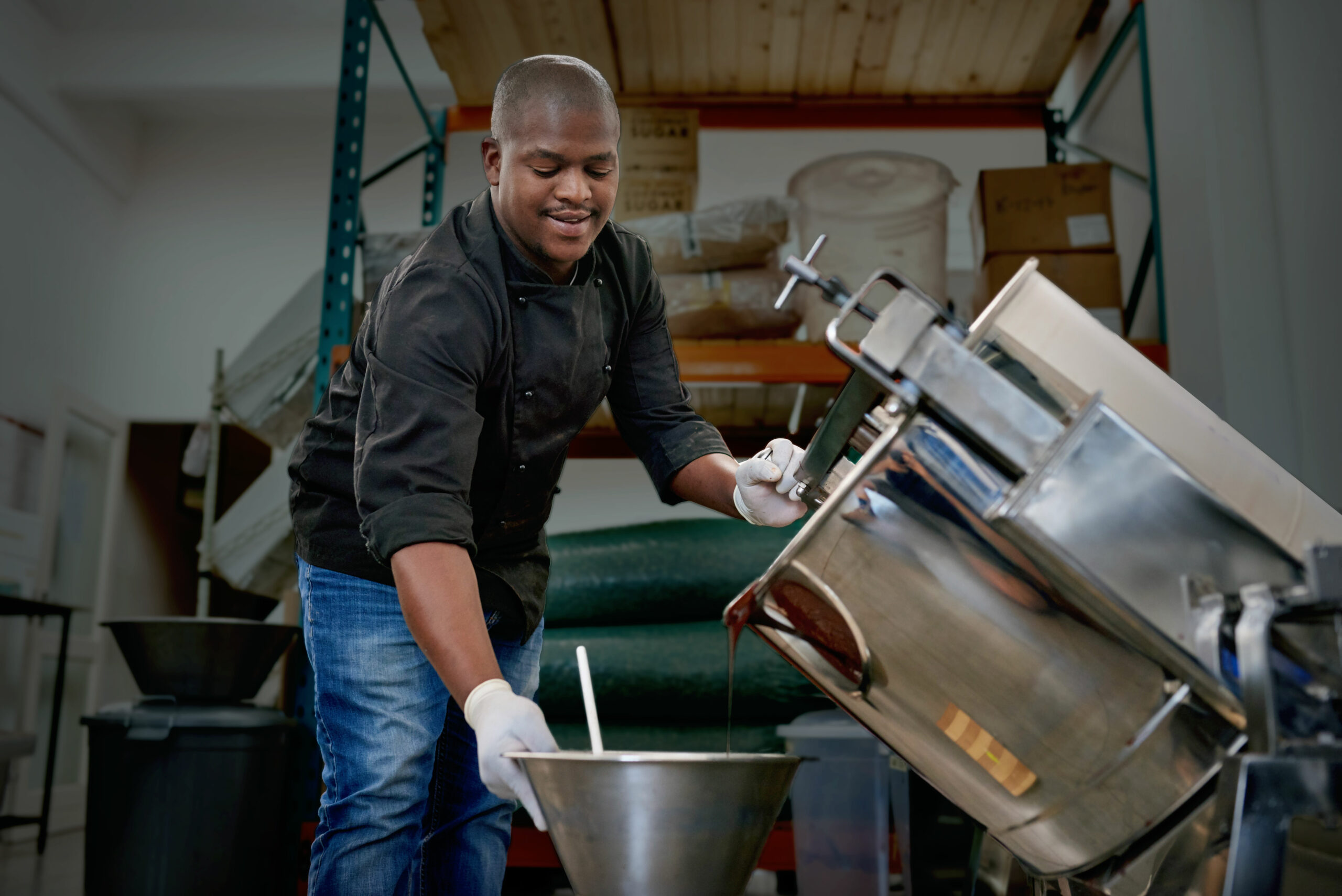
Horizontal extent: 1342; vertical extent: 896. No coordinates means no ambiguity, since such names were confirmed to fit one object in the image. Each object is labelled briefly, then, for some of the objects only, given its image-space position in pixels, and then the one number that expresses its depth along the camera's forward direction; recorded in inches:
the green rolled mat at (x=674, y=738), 78.6
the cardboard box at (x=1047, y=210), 85.7
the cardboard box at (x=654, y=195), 92.2
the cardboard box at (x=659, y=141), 94.3
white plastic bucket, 82.5
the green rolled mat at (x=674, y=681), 79.0
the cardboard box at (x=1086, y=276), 83.9
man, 33.9
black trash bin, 73.1
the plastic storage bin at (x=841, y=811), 64.5
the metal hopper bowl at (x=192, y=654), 78.6
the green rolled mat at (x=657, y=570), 83.1
